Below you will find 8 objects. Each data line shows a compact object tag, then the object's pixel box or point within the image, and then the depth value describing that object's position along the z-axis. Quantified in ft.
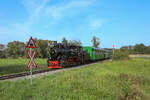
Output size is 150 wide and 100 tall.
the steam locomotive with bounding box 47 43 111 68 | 52.37
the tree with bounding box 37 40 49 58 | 156.30
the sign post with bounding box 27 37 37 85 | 24.14
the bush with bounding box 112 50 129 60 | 94.07
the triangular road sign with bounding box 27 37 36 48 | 24.04
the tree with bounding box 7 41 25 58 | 176.21
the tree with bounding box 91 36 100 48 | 228.22
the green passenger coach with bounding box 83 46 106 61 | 80.48
